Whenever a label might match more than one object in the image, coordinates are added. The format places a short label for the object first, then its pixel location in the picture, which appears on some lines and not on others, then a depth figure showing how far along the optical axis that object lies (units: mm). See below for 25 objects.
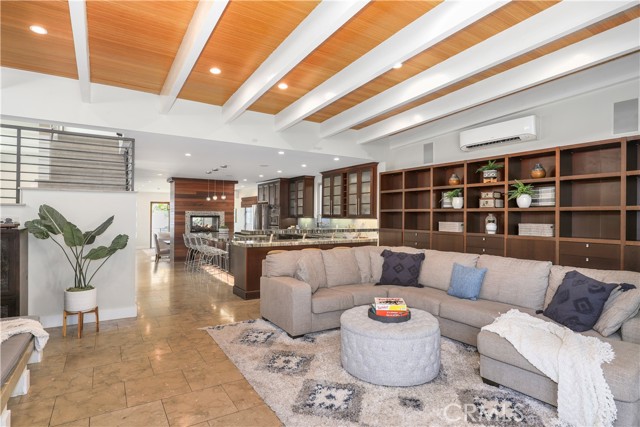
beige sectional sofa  2443
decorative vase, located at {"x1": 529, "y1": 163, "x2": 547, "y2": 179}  4742
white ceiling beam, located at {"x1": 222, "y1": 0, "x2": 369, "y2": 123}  2640
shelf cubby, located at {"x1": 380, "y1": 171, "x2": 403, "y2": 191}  7297
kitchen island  5691
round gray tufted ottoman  2725
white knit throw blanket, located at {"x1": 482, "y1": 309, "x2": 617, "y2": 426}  2129
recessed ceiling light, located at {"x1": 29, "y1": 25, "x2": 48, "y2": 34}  3155
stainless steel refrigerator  11500
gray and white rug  2326
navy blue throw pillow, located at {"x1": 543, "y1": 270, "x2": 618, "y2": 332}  2771
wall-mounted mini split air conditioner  4789
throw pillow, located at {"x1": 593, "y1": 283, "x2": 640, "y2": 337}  2611
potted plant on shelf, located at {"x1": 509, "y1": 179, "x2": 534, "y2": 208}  4829
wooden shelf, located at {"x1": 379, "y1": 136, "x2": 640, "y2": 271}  3963
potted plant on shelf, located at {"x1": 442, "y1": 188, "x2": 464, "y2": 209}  5805
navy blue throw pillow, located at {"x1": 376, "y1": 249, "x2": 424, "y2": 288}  4453
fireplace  10672
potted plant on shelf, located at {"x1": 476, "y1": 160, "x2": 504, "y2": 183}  5262
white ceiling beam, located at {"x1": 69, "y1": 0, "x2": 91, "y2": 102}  2459
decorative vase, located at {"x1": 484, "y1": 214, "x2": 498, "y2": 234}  5323
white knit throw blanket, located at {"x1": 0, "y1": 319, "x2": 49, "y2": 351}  2609
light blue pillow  3758
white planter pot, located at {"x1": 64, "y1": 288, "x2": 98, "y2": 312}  3904
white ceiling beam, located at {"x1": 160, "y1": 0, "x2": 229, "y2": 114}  2551
